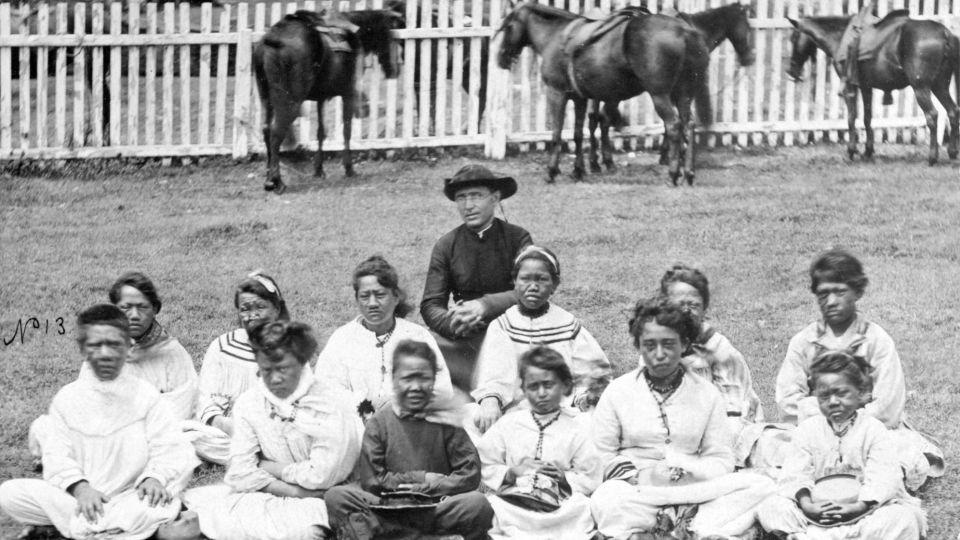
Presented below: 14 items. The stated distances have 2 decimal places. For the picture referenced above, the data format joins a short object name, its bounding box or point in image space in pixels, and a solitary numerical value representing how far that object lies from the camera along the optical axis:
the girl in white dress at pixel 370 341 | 7.21
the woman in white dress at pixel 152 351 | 7.30
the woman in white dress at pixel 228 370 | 7.25
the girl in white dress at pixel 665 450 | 6.17
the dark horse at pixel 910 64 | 13.96
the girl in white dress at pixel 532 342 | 7.30
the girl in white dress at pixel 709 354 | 7.14
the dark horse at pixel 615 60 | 13.12
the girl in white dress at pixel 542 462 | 6.21
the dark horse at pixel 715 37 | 14.16
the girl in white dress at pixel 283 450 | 6.23
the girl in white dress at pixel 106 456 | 6.21
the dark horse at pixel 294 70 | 13.42
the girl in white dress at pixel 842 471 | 5.93
